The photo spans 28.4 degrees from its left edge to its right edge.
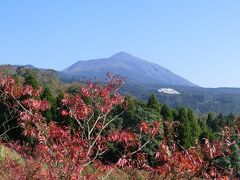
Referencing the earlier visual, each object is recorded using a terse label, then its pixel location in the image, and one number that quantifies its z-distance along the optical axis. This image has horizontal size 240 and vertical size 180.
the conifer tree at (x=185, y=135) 31.75
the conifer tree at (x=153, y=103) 37.62
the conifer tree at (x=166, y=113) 36.42
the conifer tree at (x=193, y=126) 33.72
